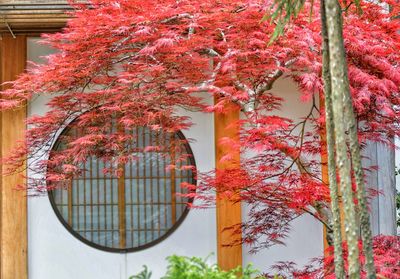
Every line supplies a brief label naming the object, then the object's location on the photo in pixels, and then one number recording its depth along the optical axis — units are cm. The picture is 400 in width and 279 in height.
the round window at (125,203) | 908
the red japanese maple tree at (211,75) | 697
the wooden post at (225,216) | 875
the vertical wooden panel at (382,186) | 838
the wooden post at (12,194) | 884
